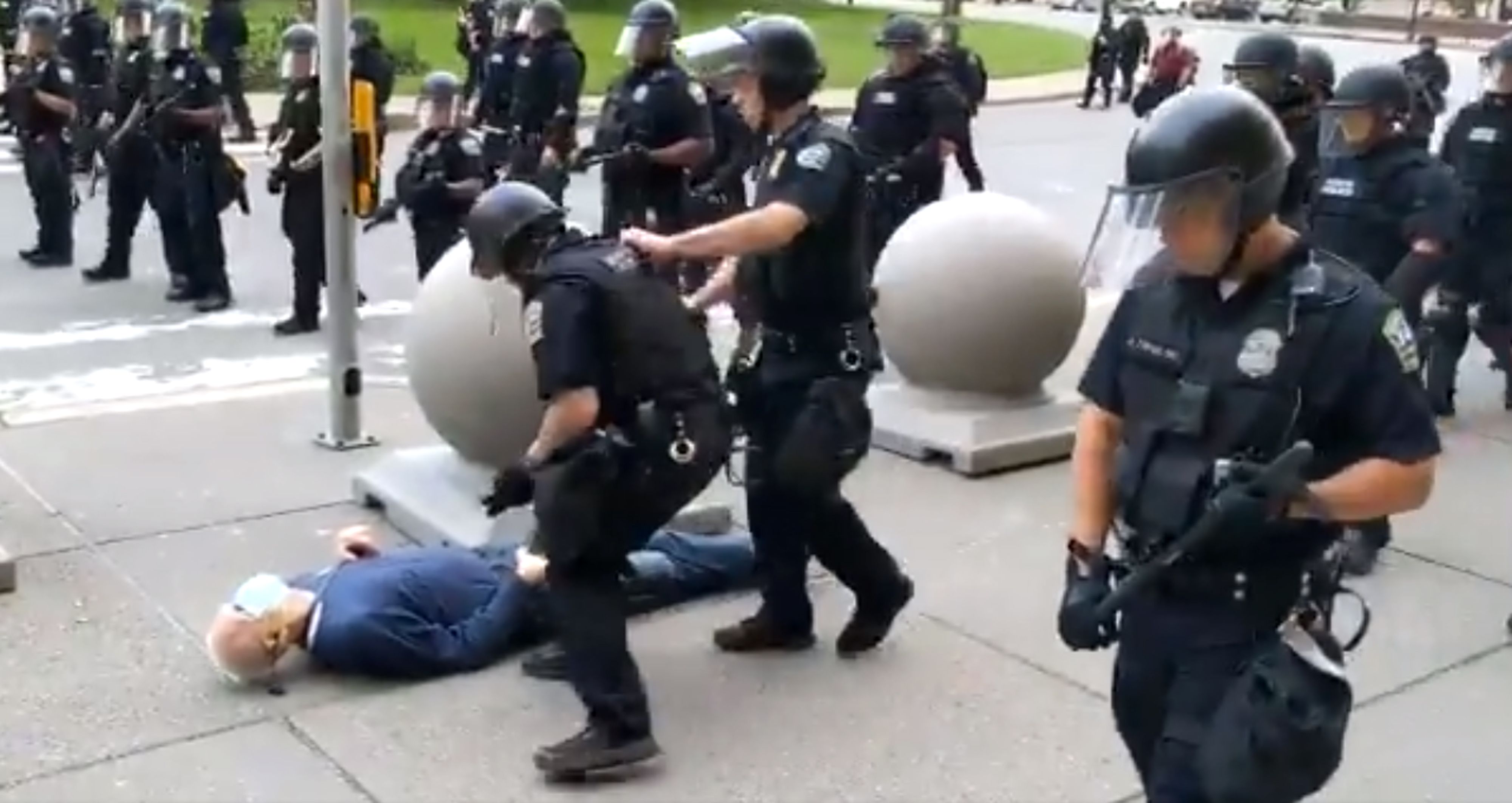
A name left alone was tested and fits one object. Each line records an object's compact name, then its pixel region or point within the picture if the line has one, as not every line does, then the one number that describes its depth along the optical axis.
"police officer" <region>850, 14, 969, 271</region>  11.12
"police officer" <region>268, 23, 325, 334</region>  10.59
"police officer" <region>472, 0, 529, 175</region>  14.81
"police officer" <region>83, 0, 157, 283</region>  11.84
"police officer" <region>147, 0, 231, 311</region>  11.26
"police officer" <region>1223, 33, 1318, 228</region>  7.18
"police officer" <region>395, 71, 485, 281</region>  10.28
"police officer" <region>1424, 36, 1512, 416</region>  9.18
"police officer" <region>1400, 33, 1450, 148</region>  8.21
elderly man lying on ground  5.41
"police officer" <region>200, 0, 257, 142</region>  20.66
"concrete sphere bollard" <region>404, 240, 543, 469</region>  6.81
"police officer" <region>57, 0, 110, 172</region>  15.34
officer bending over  4.59
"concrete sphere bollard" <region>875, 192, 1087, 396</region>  8.19
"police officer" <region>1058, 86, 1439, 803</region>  3.19
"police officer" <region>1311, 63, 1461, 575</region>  7.43
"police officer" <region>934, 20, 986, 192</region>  11.64
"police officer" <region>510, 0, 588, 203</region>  13.87
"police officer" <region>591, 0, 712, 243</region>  10.30
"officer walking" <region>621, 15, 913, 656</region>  5.21
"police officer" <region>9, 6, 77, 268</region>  12.52
